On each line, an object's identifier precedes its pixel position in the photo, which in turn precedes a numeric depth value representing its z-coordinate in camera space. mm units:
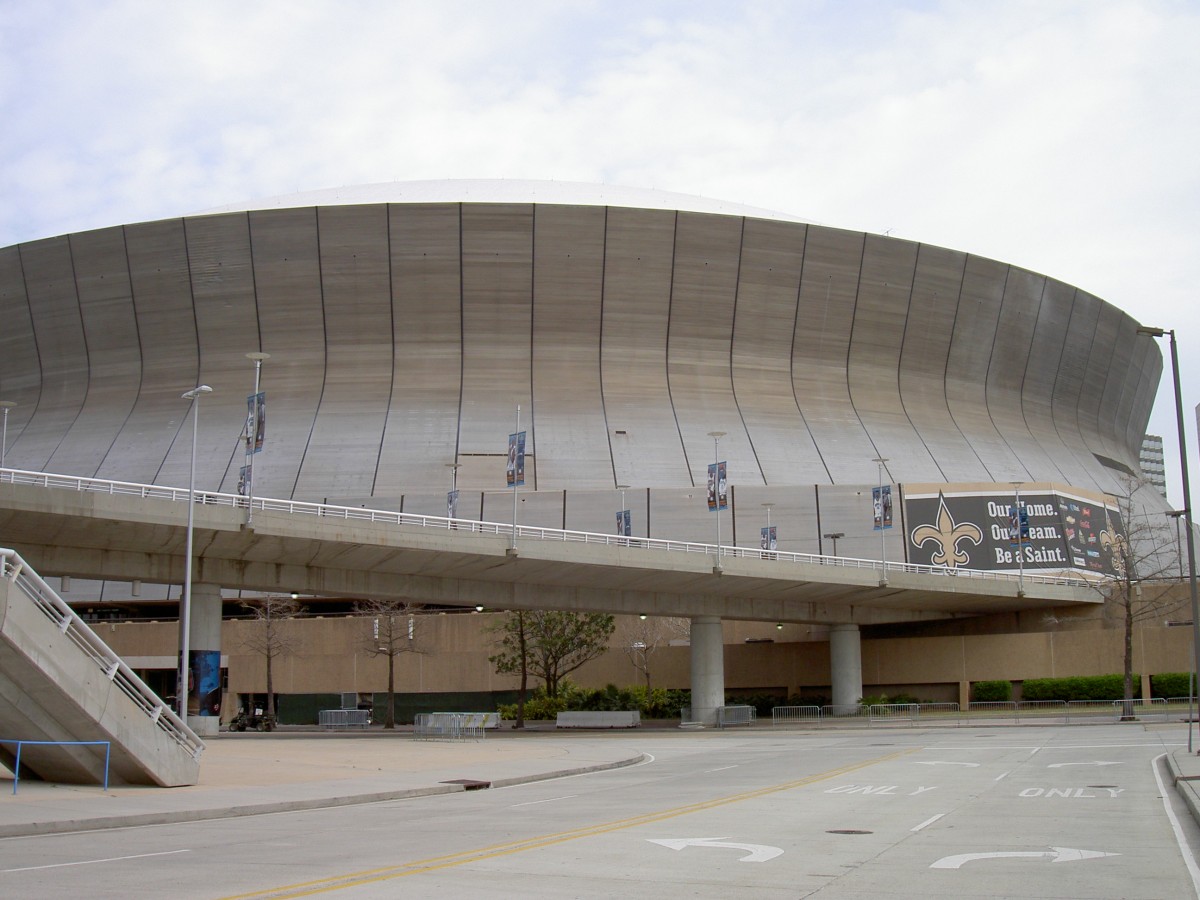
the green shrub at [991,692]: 54222
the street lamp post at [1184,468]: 23400
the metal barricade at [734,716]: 48712
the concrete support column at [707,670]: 49875
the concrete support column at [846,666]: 54406
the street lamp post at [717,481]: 49094
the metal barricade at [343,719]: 60156
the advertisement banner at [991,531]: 60906
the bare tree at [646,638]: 60750
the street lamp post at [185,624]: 28822
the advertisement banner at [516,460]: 43250
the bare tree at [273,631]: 62000
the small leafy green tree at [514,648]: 54062
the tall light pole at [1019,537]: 54312
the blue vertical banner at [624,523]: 54031
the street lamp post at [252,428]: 36344
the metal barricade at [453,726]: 39688
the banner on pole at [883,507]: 53500
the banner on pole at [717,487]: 49188
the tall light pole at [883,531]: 49281
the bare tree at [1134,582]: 47438
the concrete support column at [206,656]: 37906
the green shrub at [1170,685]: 49594
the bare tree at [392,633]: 58000
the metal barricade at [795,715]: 49094
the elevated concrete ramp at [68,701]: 16438
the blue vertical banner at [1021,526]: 55562
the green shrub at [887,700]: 53509
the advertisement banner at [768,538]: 57800
